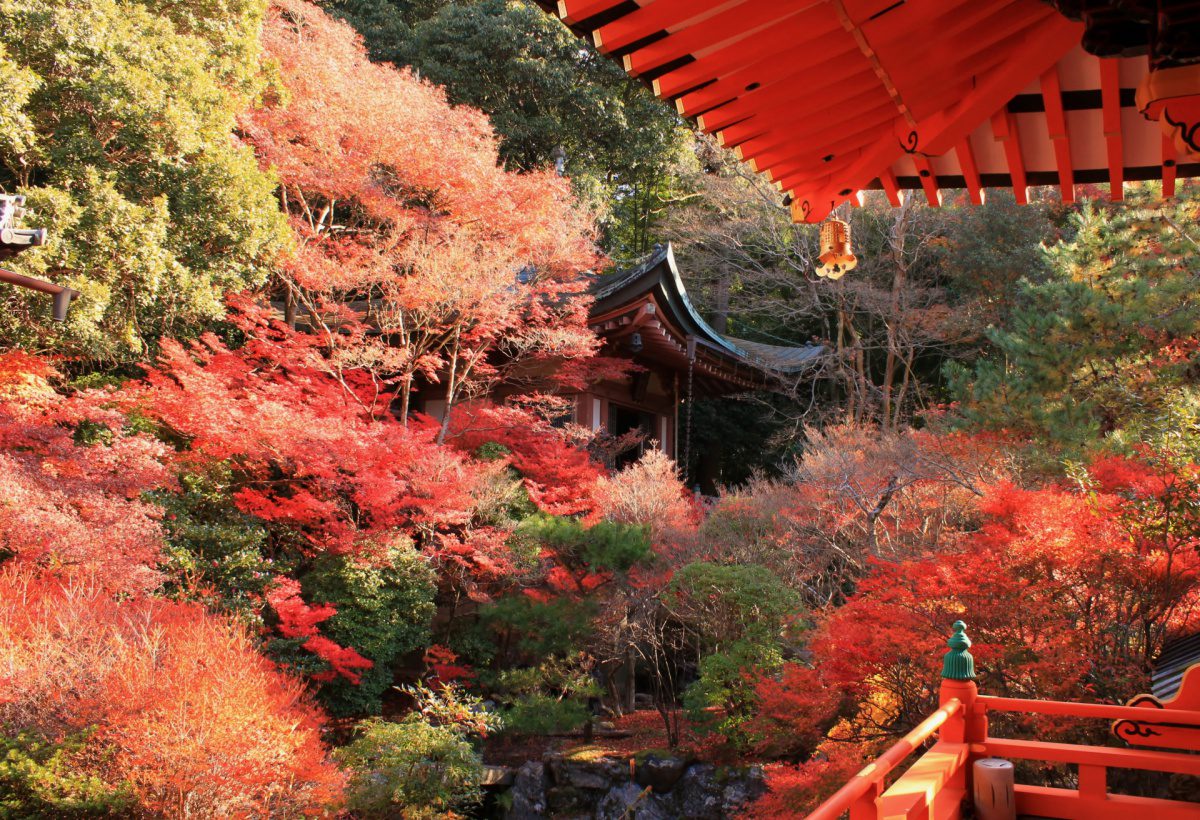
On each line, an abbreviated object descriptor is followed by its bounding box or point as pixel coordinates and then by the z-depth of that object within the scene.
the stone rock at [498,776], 8.91
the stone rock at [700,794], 8.30
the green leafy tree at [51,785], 5.77
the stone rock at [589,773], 8.88
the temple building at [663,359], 12.75
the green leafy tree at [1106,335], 9.49
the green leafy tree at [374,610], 9.28
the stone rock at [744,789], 8.10
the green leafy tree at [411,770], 7.48
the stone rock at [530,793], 8.88
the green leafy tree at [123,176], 8.93
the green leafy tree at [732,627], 8.37
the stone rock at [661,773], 8.70
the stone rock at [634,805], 8.60
